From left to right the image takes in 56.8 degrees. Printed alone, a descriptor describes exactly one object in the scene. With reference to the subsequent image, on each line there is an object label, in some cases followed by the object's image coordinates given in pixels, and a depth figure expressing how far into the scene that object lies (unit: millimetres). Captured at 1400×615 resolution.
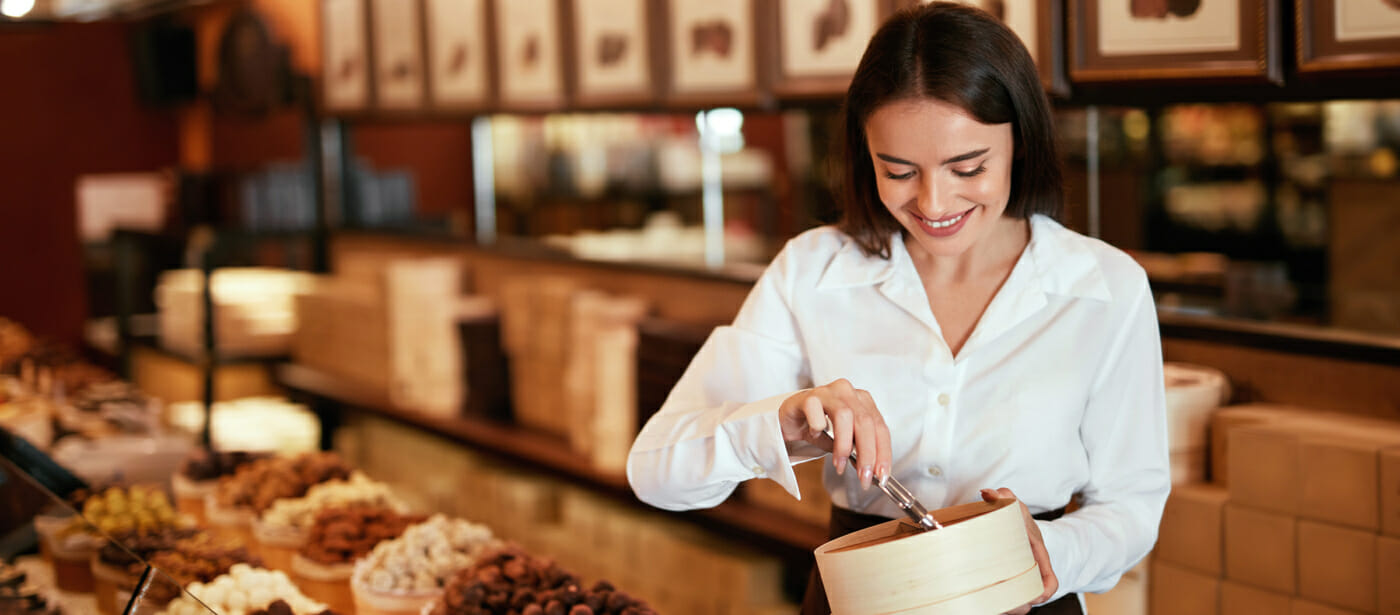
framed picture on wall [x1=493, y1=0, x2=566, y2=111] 3791
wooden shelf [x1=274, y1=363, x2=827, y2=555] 2822
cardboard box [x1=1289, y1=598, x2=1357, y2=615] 1947
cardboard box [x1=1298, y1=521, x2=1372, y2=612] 1887
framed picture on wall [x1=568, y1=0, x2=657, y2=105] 3441
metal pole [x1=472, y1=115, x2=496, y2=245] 4699
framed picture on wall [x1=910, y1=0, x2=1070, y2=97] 2363
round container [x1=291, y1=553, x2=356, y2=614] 2113
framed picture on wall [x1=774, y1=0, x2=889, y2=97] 2770
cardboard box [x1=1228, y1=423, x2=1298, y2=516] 1977
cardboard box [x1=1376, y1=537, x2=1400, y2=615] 1854
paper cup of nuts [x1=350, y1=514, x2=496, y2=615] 1942
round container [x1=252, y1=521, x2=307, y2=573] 2346
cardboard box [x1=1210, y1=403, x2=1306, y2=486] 2096
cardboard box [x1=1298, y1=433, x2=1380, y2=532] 1870
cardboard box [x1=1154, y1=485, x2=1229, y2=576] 2090
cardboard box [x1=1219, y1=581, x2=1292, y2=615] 2012
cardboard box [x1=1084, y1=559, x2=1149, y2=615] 2180
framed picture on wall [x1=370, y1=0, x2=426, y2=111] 4488
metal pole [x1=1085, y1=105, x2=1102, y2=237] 2608
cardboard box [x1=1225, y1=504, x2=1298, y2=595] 1990
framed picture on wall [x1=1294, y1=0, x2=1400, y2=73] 1904
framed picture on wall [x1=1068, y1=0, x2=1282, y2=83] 2066
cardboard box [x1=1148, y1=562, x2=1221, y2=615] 2100
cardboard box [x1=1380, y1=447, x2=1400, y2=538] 1836
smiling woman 1392
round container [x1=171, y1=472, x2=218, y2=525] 2730
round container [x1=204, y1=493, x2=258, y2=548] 2518
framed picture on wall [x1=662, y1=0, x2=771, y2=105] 3090
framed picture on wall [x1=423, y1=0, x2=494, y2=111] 4145
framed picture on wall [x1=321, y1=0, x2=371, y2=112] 4820
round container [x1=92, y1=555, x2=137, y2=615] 1819
